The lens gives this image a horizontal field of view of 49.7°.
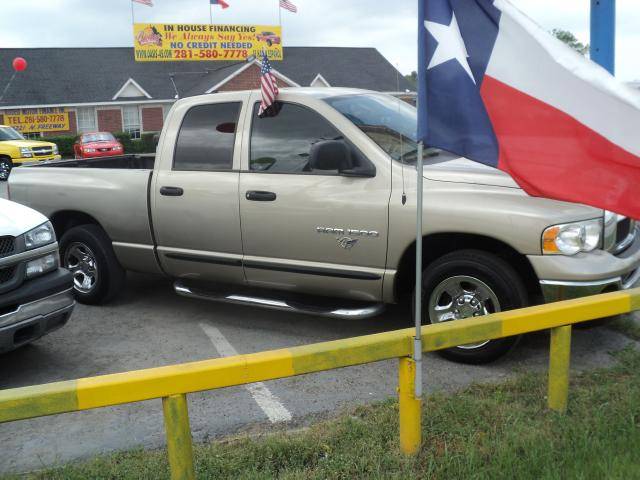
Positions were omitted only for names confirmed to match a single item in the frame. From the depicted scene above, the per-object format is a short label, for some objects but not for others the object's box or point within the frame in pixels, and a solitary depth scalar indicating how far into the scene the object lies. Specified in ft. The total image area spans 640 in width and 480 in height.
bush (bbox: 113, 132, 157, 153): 122.21
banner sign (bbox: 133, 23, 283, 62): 146.61
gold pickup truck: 13.94
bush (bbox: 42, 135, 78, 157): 113.09
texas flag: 8.77
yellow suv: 72.02
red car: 93.40
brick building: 126.93
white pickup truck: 14.15
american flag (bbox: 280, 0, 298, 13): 150.92
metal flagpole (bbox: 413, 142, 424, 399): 10.26
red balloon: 114.52
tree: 245.04
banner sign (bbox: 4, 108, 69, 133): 121.28
